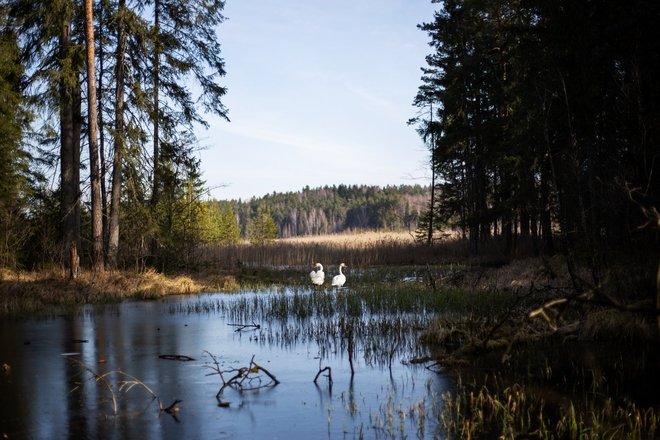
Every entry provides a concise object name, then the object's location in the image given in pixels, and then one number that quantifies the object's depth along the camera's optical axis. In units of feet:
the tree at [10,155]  63.46
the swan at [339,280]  63.82
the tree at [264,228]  249.36
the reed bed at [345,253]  107.14
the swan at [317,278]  64.93
